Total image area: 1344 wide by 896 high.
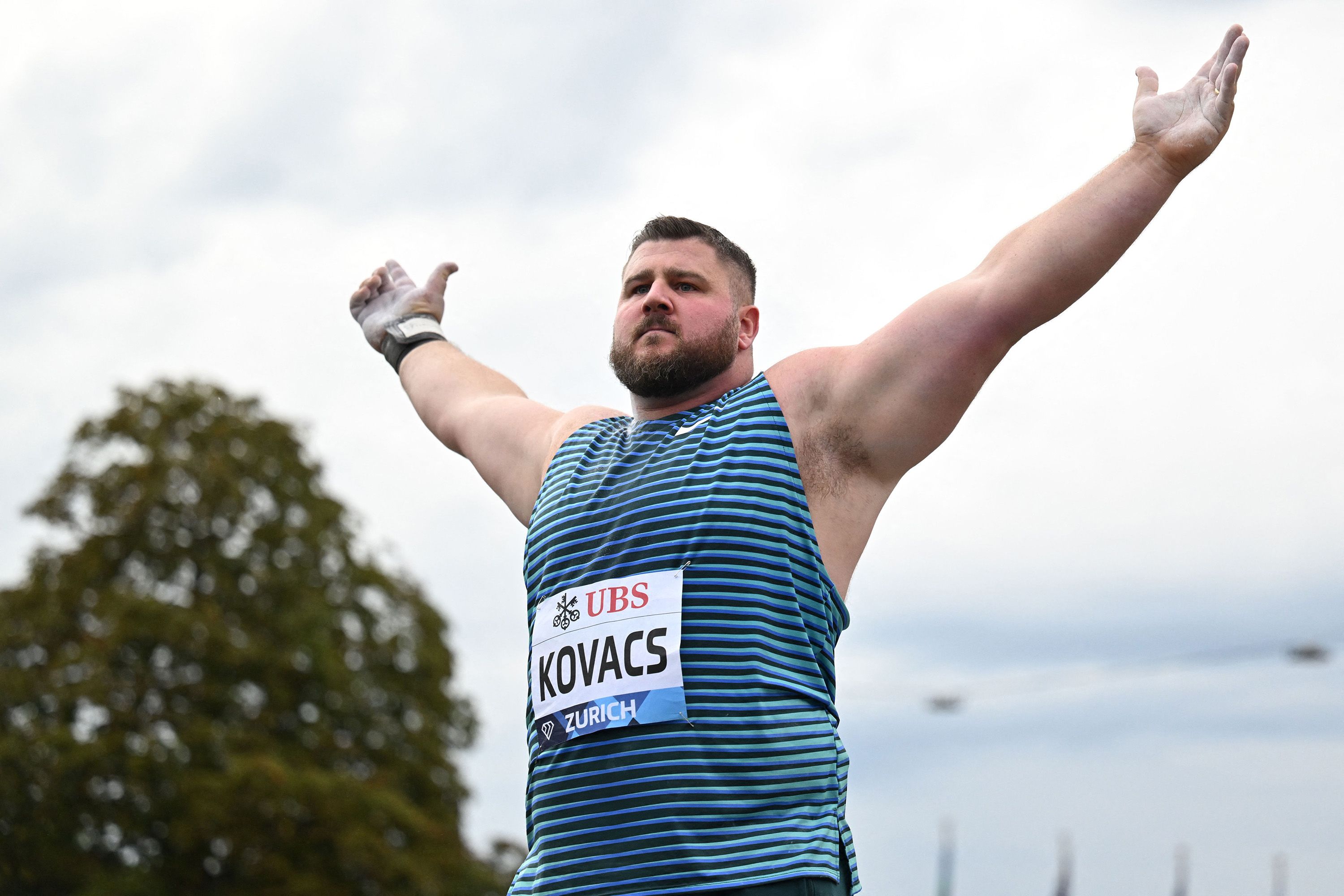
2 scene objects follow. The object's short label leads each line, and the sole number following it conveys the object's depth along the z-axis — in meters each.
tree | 18.02
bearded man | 3.61
